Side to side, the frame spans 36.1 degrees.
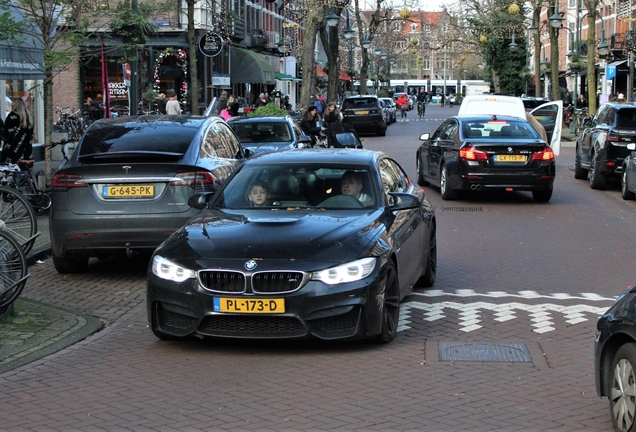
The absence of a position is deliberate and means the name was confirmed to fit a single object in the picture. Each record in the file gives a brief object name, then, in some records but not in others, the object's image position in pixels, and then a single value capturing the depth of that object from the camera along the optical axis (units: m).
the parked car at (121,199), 9.74
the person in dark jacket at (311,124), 23.61
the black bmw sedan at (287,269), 6.64
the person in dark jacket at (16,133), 16.41
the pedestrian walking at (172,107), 28.11
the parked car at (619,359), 4.73
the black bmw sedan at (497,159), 16.75
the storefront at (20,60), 15.62
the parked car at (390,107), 60.73
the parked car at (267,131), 17.97
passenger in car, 8.10
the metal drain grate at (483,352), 6.81
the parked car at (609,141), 19.08
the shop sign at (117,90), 39.59
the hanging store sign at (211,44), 32.89
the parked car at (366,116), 42.56
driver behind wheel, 8.11
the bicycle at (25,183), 13.82
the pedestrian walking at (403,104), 78.40
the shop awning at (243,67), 50.53
